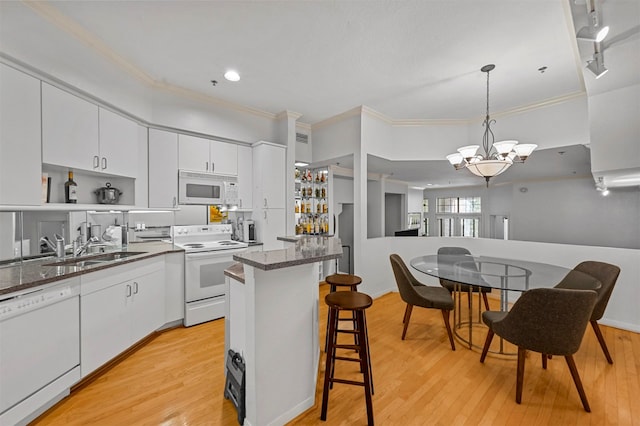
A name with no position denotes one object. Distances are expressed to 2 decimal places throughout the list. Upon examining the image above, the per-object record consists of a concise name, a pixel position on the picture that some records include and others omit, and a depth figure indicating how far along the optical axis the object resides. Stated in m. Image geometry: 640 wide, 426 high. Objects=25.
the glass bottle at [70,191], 2.44
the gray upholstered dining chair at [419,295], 2.60
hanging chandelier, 2.59
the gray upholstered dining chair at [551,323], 1.74
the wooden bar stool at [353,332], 1.62
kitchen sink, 2.26
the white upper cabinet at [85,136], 2.08
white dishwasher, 1.51
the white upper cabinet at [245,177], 3.83
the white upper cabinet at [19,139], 1.80
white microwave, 3.34
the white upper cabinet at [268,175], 3.85
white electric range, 3.05
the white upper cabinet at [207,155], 3.37
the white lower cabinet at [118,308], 2.00
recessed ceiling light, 2.85
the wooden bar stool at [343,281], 2.30
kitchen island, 1.52
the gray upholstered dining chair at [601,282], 2.26
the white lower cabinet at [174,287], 2.92
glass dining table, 2.33
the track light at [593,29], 1.13
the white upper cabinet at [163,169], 3.13
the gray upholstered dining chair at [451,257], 3.11
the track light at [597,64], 1.33
